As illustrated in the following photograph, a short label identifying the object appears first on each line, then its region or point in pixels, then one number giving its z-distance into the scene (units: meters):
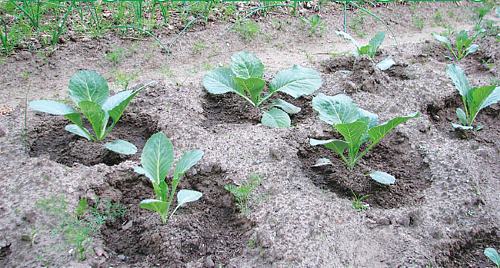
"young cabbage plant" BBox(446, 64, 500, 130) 3.11
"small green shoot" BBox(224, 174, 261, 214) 2.47
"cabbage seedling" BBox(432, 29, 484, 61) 4.09
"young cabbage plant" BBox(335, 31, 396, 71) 3.72
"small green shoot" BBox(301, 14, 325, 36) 4.57
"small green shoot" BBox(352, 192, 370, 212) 2.50
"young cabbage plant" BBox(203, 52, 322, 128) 3.09
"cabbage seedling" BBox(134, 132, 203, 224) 2.33
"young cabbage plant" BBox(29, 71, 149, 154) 2.68
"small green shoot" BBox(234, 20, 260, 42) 4.32
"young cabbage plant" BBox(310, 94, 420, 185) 2.57
